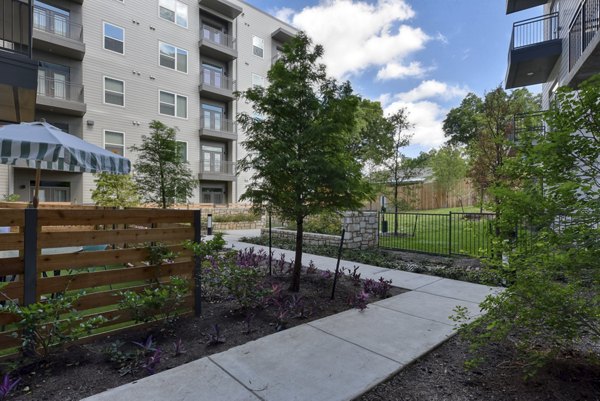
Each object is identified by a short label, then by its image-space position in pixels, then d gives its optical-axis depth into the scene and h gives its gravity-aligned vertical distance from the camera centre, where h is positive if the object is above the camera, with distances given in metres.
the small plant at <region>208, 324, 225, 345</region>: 3.09 -1.43
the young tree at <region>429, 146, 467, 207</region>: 17.62 +1.80
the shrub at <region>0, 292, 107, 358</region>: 2.45 -1.09
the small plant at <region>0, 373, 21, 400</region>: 2.15 -1.35
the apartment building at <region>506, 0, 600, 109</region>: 7.31 +4.92
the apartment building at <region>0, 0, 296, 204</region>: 14.51 +7.18
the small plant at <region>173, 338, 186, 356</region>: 2.87 -1.43
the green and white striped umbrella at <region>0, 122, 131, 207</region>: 3.80 +0.70
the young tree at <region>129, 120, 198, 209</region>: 8.83 +0.92
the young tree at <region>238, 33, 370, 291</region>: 4.47 +0.99
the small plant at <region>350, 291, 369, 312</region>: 4.25 -1.45
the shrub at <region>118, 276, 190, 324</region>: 3.13 -1.07
